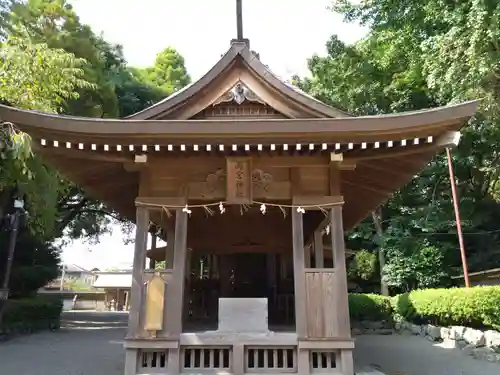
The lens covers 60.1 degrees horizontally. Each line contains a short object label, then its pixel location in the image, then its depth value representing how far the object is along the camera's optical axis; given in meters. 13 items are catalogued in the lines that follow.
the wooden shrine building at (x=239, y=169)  6.10
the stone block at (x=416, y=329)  14.45
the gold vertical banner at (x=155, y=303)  6.06
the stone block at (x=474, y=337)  10.46
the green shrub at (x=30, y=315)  14.86
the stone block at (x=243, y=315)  6.48
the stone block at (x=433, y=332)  12.95
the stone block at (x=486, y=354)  9.42
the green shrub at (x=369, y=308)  16.33
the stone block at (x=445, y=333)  12.33
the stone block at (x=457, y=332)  11.54
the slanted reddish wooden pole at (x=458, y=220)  13.49
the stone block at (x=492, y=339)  10.09
